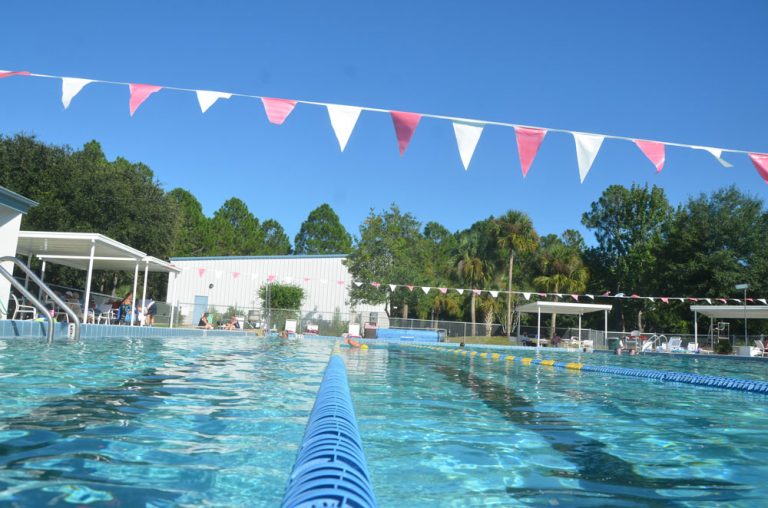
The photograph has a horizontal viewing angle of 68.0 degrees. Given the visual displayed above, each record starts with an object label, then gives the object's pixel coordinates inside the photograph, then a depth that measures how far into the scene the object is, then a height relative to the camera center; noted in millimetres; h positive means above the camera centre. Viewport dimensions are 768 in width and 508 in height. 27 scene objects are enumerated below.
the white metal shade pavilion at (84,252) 14570 +1515
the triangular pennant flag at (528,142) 8172 +2546
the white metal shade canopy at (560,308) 27236 +698
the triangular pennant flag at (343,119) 8062 +2728
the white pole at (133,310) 16328 -179
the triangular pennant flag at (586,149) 8039 +2452
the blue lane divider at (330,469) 1564 -523
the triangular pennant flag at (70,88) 8000 +2994
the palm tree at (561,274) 39688 +3379
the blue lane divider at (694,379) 8720 -895
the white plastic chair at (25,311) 13356 -268
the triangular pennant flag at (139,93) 8164 +3025
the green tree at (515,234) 37375 +5670
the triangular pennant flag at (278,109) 8102 +2849
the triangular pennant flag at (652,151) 8195 +2501
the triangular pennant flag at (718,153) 8148 +2504
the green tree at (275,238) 62469 +8006
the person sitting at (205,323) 21814 -641
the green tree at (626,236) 42562 +6826
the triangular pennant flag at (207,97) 8109 +2981
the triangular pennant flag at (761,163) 8203 +2409
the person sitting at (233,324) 24078 -700
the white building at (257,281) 34750 +1721
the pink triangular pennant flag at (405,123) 8062 +2713
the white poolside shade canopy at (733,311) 25925 +847
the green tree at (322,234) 64312 +8826
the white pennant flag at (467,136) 7973 +2528
